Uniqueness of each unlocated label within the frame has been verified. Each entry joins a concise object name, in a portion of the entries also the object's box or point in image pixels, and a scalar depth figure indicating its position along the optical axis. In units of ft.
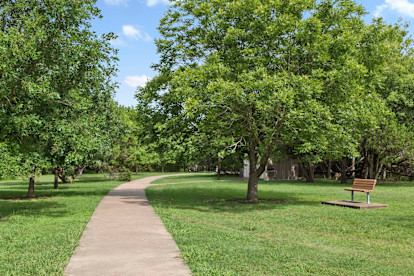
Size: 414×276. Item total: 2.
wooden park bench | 48.47
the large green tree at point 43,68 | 34.88
